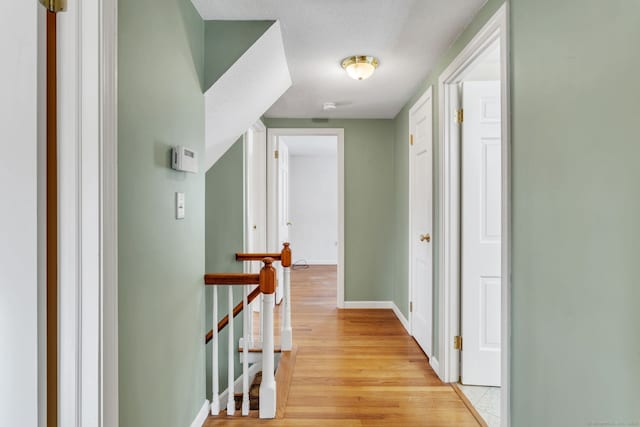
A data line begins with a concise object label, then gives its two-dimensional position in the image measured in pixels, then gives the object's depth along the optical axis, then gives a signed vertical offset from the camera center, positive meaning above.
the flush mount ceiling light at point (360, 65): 2.31 +1.01
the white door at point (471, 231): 2.23 -0.12
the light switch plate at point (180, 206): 1.56 +0.03
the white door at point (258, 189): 3.71 +0.27
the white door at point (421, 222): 2.65 -0.08
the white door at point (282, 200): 4.13 +0.18
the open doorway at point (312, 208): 6.93 +0.09
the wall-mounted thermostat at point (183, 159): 1.50 +0.25
